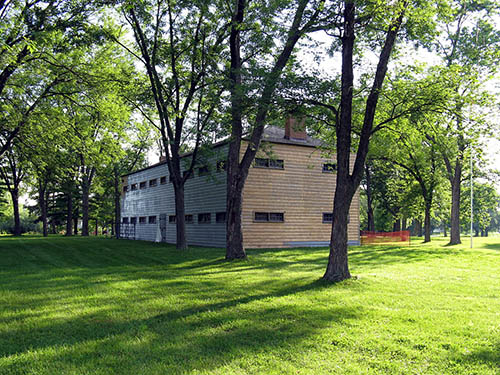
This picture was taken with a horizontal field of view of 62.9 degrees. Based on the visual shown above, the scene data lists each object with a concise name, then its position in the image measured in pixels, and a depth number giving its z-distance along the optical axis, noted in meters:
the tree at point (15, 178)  37.53
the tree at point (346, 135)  10.53
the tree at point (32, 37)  14.80
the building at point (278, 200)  23.50
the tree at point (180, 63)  18.03
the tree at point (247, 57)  12.49
